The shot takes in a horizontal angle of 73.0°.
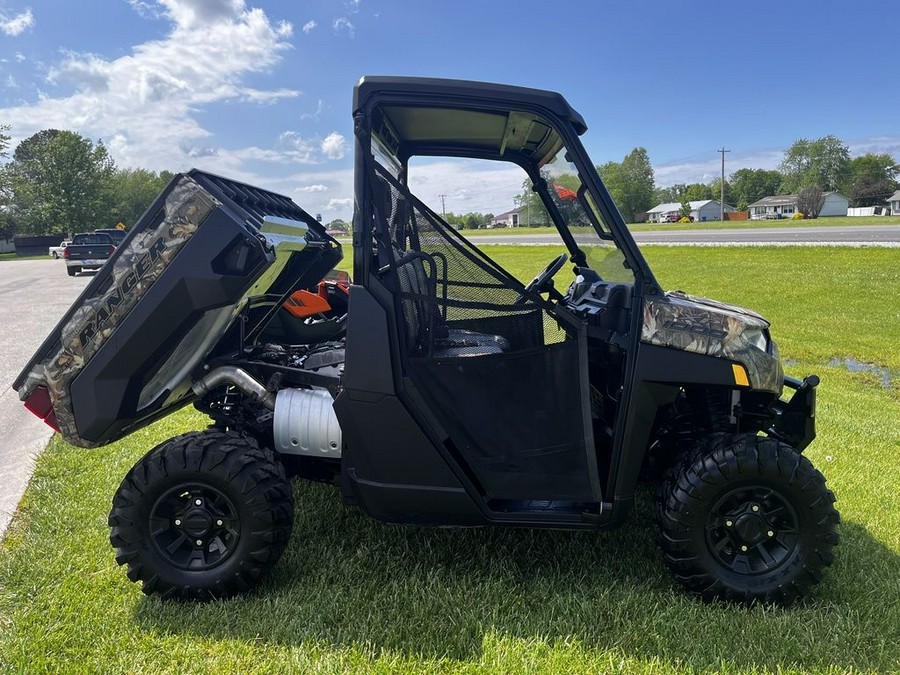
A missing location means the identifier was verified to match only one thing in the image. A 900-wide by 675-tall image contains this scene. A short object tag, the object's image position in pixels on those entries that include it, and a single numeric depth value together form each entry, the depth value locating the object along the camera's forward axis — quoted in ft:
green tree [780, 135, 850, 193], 311.27
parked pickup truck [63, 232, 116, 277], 71.67
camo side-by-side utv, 8.30
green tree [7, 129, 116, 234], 181.06
